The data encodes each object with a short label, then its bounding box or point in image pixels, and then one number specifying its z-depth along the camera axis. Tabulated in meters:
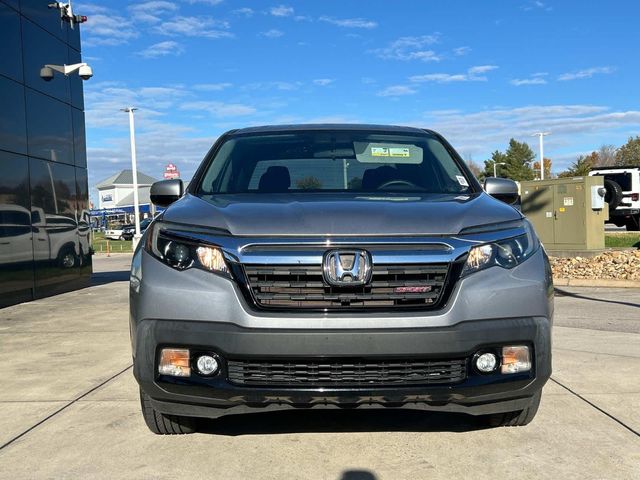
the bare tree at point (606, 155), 81.38
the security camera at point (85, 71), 12.59
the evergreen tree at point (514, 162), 79.44
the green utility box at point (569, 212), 15.05
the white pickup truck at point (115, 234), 59.79
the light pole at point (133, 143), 33.34
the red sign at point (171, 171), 27.48
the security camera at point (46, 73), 11.91
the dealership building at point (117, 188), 135.88
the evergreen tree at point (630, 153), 71.06
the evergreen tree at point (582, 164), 62.15
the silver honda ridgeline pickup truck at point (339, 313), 2.90
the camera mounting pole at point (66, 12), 12.65
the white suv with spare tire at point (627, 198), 23.89
